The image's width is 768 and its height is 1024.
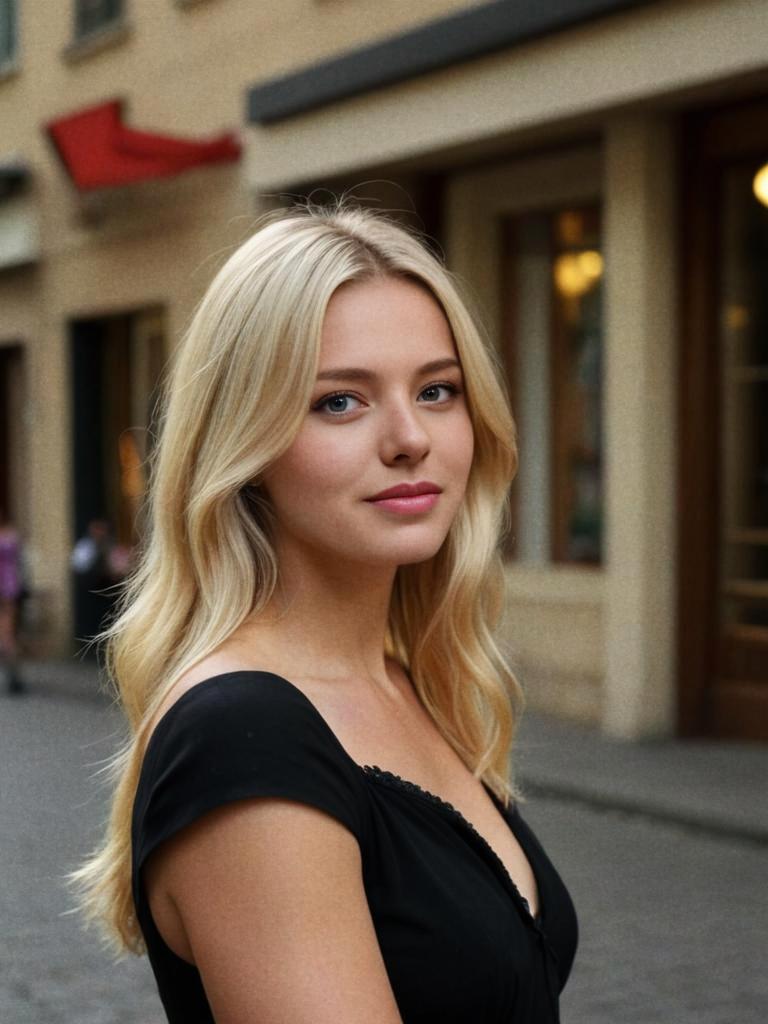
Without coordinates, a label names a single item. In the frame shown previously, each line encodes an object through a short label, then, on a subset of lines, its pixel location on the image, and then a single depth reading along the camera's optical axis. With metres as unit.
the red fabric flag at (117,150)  14.04
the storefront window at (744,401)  10.71
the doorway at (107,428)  16.80
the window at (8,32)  18.27
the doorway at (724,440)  10.72
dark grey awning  10.31
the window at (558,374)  12.06
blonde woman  1.46
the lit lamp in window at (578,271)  11.95
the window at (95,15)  16.23
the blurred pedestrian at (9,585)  15.03
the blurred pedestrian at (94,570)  16.05
